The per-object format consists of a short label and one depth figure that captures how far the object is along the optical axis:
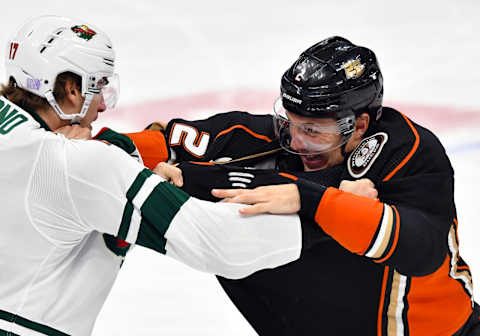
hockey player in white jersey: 8.68
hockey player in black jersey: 8.75
